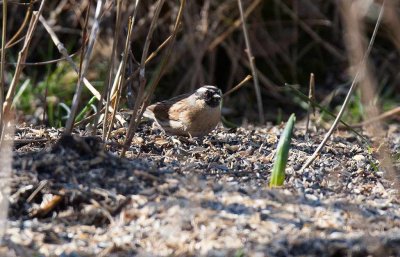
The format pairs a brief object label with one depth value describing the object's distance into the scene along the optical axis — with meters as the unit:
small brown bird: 11.34
